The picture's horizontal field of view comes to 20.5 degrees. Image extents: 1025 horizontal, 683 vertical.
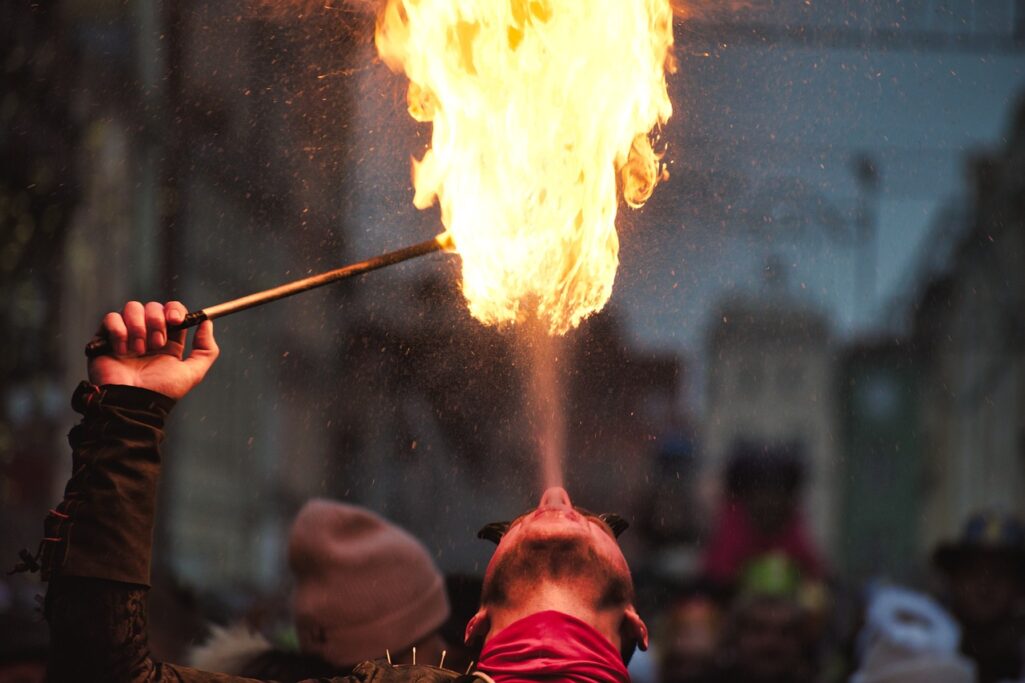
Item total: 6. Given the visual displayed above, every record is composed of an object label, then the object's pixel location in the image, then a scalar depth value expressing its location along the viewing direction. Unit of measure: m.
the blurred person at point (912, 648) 8.86
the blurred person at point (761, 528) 11.90
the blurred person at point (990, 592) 8.75
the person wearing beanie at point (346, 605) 7.35
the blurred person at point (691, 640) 11.09
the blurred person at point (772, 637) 9.87
